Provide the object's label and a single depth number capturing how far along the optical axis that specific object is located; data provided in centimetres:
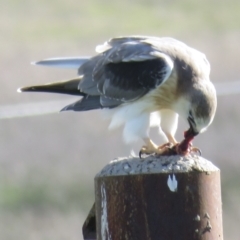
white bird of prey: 1169
